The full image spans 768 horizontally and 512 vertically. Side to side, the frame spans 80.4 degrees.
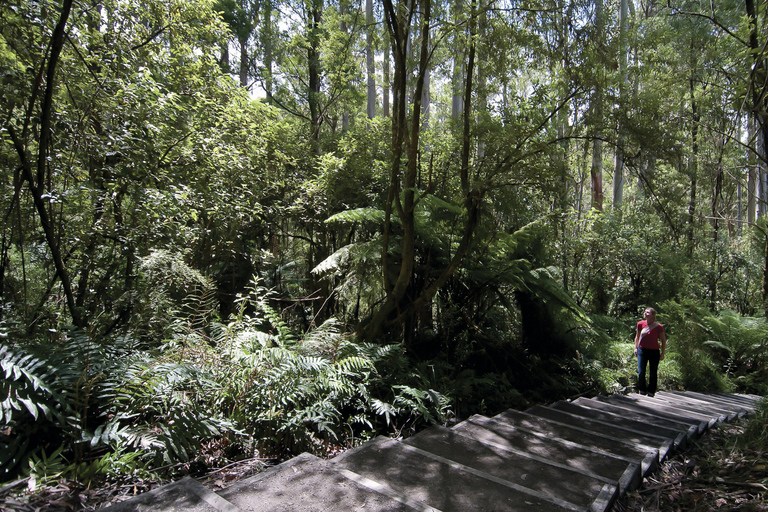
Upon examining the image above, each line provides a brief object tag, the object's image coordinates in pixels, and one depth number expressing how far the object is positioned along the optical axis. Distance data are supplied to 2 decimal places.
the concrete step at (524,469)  2.29
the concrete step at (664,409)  4.22
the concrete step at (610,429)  3.20
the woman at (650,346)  6.69
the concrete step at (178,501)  1.80
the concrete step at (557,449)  2.58
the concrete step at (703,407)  4.75
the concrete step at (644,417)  3.67
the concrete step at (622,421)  3.49
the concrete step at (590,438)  2.87
